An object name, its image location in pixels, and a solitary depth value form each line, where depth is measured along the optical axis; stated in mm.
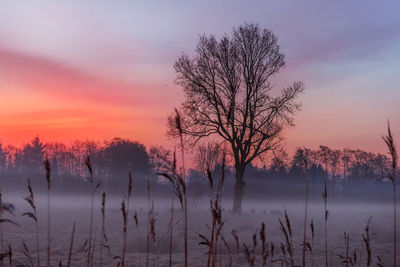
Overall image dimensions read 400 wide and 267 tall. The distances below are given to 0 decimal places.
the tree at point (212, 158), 32931
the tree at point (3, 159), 90062
